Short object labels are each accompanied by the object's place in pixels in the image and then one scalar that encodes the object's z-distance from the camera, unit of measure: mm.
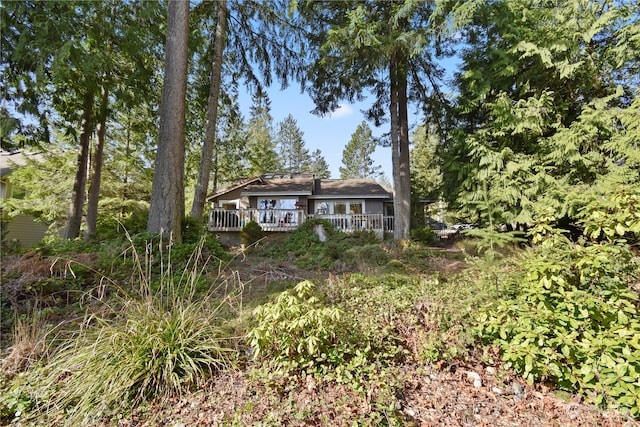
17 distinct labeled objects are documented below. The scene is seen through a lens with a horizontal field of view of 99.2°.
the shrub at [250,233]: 11805
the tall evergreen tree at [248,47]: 9125
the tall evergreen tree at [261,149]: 23641
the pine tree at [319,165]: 39031
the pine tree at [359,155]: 37719
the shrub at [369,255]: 7168
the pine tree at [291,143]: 36906
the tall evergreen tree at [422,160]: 23169
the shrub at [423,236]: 11362
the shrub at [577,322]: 2006
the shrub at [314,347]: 2316
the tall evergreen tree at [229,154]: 19423
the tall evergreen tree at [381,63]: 8008
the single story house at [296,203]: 13508
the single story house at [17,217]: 12547
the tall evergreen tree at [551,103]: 7062
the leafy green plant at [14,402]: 2027
